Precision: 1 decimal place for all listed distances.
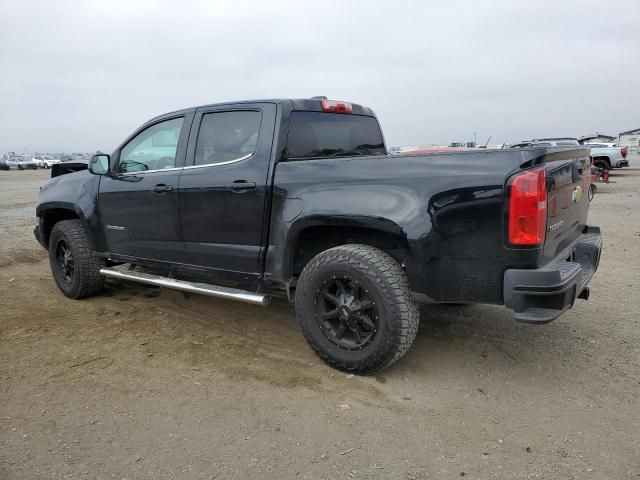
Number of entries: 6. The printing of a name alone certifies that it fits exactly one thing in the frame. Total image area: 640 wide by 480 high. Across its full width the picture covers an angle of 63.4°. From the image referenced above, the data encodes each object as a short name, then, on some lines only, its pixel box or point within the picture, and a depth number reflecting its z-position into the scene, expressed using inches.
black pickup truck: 115.7
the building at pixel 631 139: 2316.7
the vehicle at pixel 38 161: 2032.5
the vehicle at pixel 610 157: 842.2
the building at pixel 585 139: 1030.8
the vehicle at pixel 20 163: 1940.2
